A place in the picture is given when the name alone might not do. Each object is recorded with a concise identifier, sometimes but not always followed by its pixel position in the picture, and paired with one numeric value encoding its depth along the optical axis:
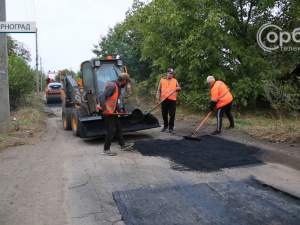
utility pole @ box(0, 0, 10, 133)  7.96
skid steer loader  7.25
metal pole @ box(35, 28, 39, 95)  27.80
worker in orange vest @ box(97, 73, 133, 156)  5.89
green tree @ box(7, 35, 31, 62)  27.38
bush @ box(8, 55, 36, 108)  12.65
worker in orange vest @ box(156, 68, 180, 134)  8.04
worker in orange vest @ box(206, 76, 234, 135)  7.60
